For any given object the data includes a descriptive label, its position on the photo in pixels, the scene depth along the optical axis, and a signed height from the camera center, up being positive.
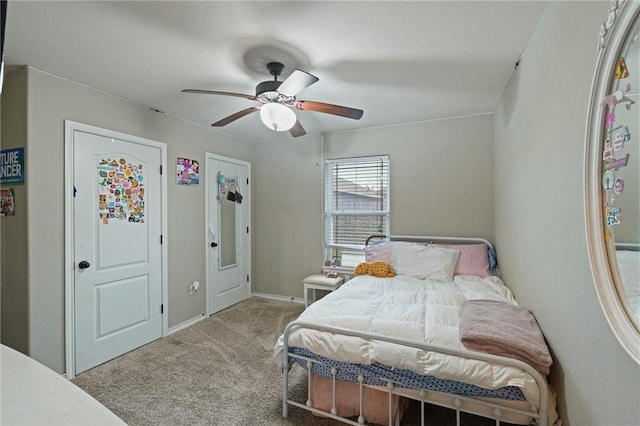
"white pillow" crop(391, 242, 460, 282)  2.89 -0.50
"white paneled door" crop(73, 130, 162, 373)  2.43 -0.29
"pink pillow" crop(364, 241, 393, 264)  3.27 -0.45
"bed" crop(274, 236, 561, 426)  1.36 -0.75
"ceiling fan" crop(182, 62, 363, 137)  1.93 +0.83
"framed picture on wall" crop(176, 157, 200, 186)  3.26 +0.51
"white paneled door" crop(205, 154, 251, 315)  3.69 -0.23
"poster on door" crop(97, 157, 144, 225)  2.58 +0.24
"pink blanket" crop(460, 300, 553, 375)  1.38 -0.62
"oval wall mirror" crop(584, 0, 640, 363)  0.83 +0.12
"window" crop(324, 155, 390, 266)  3.71 +0.16
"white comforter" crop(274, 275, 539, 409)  1.37 -0.67
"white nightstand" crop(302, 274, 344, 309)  3.51 -0.85
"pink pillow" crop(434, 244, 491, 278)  2.91 -0.49
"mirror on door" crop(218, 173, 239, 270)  3.86 -0.07
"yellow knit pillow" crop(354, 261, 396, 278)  3.02 -0.59
